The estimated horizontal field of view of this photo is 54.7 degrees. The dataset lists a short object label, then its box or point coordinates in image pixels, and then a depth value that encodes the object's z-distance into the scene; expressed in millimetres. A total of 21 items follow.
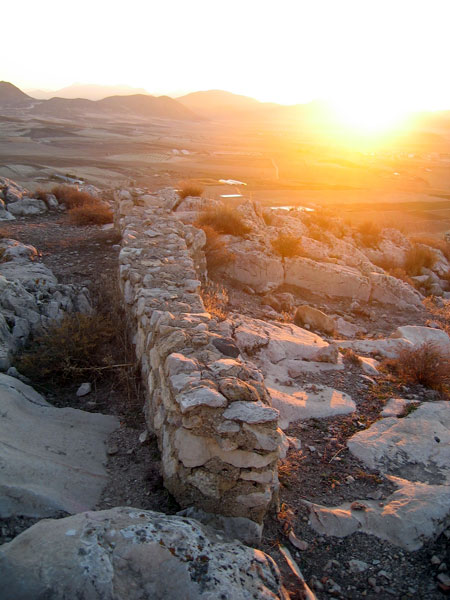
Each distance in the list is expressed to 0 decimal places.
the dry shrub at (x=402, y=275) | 10355
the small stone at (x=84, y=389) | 4047
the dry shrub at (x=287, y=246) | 9078
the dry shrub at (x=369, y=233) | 12383
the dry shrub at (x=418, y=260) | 11718
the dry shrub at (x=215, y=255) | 8258
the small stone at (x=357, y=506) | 2964
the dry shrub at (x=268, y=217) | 12039
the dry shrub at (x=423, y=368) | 5043
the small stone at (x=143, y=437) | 3361
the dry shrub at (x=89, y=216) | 9727
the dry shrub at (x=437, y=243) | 13336
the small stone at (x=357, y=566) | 2570
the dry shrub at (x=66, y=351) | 4102
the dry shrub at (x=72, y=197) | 11547
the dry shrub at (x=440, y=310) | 8080
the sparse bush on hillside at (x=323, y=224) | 11711
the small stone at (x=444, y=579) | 2437
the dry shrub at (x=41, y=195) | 11383
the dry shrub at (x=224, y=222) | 9398
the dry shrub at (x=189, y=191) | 11797
